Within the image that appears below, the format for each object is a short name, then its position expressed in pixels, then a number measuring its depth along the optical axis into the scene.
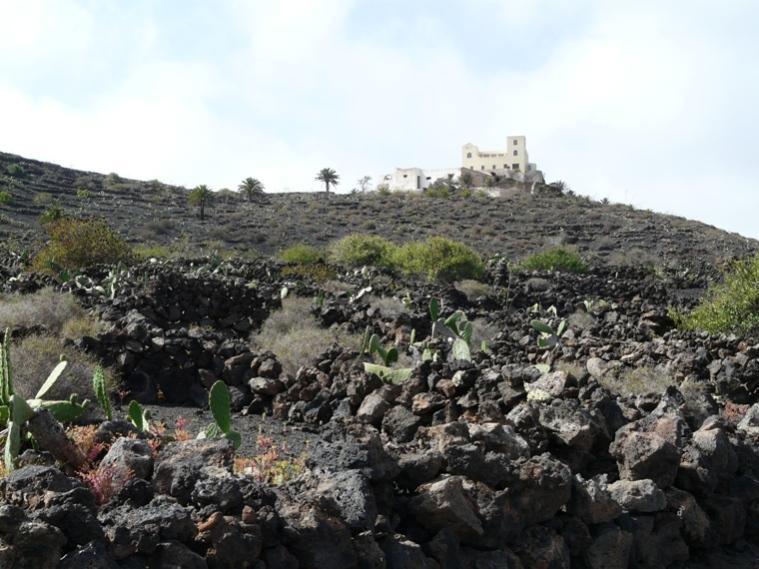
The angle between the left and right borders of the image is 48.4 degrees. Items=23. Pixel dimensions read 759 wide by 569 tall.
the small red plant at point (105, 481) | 4.48
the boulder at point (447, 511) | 5.14
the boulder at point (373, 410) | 8.07
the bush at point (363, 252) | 38.69
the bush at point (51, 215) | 43.84
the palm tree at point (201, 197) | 59.12
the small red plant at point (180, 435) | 6.61
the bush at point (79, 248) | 26.33
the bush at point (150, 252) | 33.54
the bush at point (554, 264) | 40.72
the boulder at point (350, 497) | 4.68
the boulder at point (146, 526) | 3.84
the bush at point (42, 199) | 56.69
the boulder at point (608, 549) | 5.93
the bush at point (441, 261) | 34.47
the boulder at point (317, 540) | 4.40
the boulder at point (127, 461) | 4.64
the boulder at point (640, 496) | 6.38
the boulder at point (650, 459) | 6.71
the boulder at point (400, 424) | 7.53
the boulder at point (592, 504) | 6.00
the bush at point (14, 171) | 64.12
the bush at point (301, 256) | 37.03
